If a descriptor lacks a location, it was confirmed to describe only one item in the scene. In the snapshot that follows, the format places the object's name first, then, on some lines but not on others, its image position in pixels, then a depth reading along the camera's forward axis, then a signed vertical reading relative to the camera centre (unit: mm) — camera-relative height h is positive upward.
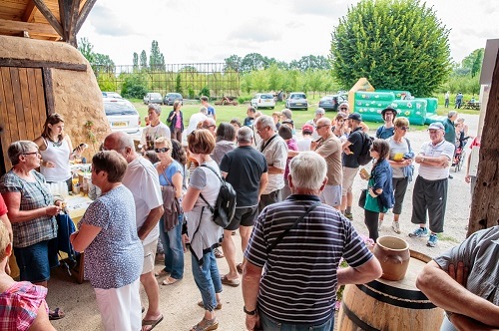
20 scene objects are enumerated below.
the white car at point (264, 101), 25469 -721
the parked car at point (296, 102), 25641 -770
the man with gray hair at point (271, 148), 4309 -729
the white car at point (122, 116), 10398 -828
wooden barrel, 1842 -1191
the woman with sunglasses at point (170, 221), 3480 -1434
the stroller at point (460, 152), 9253 -1586
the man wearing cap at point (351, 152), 5379 -943
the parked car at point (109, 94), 15497 -236
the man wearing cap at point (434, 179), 4730 -1221
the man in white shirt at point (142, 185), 2736 -780
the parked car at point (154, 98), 25242 -613
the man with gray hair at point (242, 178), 3707 -966
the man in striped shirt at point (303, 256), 1713 -846
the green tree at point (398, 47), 26438 +3641
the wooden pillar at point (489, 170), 1995 -451
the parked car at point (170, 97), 25859 -571
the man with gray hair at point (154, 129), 6016 -694
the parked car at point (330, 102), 24266 -701
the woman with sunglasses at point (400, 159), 5020 -983
